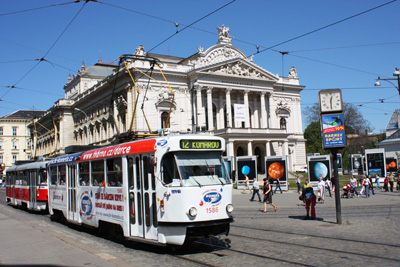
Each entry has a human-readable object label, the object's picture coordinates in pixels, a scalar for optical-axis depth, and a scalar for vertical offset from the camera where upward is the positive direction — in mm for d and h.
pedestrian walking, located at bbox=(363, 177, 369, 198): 24922 -2031
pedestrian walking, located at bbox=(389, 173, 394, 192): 29281 -2095
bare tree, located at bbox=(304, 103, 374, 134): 65588 +6026
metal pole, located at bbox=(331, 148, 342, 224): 13586 -1565
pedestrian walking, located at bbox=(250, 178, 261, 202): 23761 -1786
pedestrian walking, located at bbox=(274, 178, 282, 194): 30612 -2081
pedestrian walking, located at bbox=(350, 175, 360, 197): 24953 -1931
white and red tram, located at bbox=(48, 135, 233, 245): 8820 -674
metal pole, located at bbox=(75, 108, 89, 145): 65850 +5600
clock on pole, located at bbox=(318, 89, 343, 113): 14531 +2111
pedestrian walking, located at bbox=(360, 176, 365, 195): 25666 -2350
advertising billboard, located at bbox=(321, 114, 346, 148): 14273 +940
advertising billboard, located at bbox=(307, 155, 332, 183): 29469 -857
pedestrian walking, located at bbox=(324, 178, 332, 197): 26484 -1994
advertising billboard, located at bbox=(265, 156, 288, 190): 31812 -941
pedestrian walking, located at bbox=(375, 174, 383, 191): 31742 -2242
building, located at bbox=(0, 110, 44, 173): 93312 +7307
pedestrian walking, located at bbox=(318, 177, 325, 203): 21650 -1892
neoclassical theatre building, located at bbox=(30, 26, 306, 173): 50938 +8809
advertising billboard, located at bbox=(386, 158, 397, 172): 36300 -1149
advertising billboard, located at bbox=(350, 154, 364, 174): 48781 -871
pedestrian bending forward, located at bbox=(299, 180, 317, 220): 14969 -1640
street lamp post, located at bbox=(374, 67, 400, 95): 23025 +4748
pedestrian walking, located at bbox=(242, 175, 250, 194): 33584 -2283
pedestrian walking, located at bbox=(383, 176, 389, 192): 29681 -2324
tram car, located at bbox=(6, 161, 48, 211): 19547 -996
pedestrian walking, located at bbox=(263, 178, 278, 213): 17922 -1530
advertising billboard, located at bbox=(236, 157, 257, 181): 34125 -810
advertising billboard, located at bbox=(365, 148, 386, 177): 32500 -721
